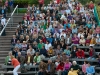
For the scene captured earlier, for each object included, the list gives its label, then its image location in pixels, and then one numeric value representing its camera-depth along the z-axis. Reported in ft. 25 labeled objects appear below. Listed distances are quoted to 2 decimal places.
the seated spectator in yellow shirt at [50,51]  81.05
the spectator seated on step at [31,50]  81.25
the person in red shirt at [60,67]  77.11
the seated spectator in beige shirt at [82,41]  82.94
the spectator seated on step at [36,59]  79.25
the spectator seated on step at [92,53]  79.31
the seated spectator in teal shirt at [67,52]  80.12
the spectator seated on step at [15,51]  82.43
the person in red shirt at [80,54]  79.71
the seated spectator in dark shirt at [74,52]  79.76
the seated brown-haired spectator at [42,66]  75.66
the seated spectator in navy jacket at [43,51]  81.00
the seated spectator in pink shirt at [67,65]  76.25
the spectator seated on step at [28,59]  79.25
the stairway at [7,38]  88.63
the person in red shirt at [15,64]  76.74
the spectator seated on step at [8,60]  80.18
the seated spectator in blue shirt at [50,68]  75.61
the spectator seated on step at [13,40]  86.89
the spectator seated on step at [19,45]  84.11
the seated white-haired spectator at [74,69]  73.72
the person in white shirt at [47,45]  82.64
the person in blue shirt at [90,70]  75.10
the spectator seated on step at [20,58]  78.17
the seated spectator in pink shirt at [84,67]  75.66
